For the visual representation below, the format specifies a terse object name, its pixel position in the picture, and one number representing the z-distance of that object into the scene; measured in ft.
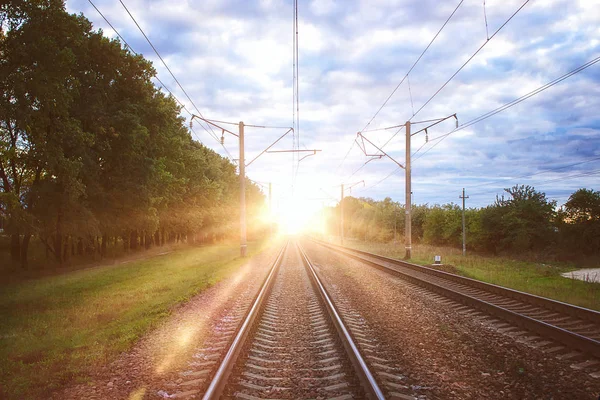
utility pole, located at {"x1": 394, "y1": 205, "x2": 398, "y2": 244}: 245.37
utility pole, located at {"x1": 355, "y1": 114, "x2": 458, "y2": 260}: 96.22
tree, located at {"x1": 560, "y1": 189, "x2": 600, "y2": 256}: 128.26
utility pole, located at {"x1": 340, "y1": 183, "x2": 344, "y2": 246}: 206.12
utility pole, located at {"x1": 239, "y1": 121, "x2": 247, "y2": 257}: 97.25
